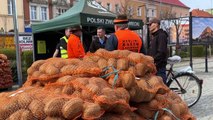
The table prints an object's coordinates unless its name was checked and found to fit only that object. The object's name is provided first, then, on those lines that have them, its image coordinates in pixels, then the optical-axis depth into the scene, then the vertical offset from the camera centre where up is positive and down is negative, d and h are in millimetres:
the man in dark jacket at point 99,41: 7547 -91
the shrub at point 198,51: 30897 -1396
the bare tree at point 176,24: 12943 +467
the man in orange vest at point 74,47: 6297 -179
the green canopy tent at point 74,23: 9570 +393
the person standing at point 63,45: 7059 -158
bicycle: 7109 -978
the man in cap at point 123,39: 4941 -33
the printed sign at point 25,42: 15605 -195
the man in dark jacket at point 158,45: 6156 -161
